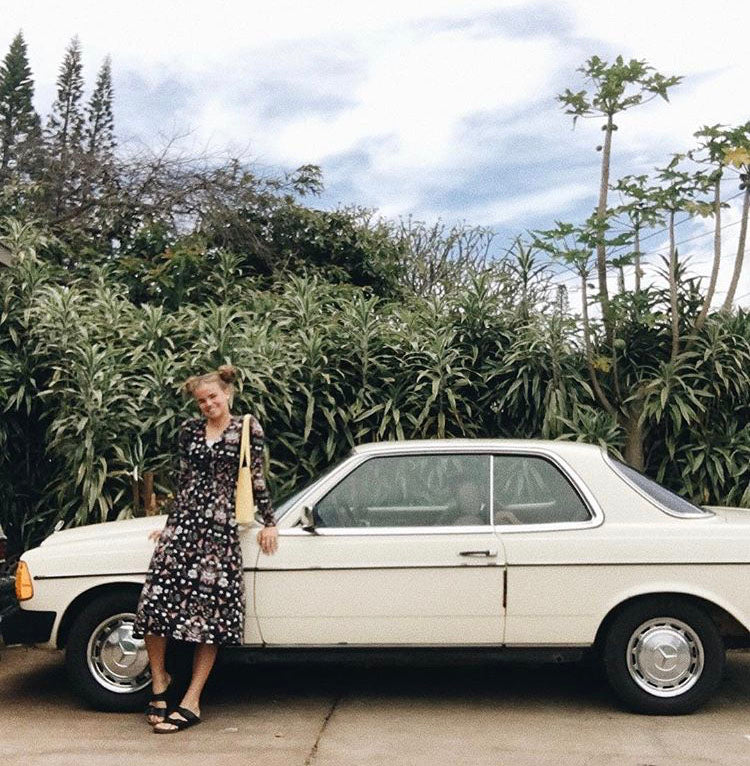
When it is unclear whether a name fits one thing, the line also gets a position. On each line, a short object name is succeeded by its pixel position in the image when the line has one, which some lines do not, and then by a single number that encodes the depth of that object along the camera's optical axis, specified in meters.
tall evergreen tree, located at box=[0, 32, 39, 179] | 43.56
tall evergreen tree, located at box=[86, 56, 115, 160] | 45.50
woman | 5.29
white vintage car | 5.43
